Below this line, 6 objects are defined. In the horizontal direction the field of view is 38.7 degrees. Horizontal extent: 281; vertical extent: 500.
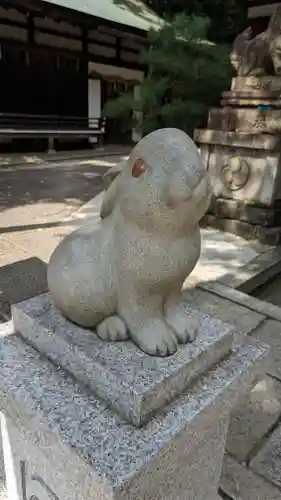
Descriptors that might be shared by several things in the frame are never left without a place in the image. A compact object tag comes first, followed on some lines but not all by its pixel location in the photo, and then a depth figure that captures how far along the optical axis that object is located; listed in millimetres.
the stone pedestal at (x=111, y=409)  1047
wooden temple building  9836
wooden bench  10211
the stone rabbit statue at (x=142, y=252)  1048
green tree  6203
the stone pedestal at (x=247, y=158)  4297
